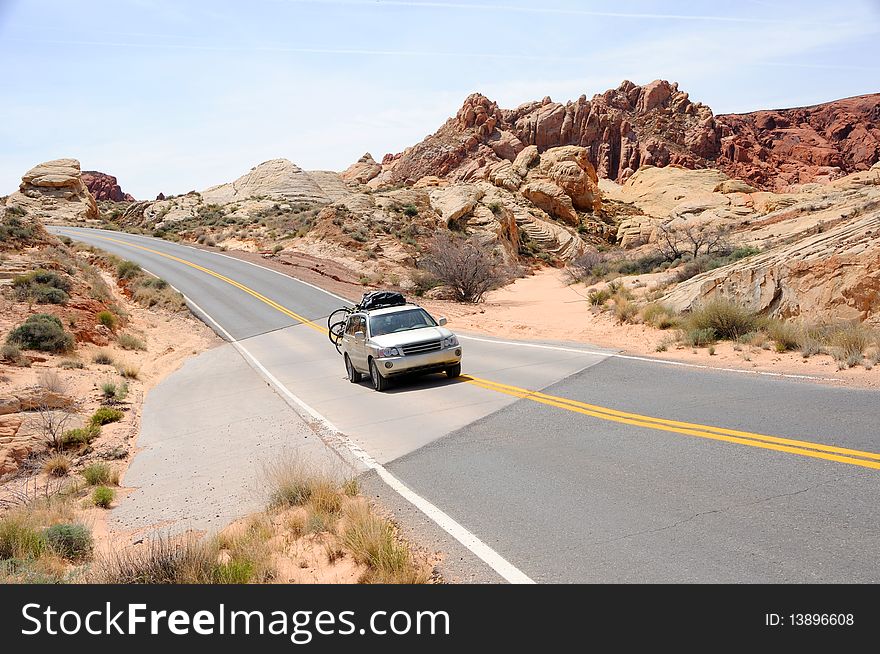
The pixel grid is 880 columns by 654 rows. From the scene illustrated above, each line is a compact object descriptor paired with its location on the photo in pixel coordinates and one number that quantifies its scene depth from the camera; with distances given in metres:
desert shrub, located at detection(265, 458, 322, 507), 6.84
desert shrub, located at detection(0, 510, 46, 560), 6.57
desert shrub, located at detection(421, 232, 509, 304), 33.06
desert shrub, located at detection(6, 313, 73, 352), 17.92
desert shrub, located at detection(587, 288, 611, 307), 24.73
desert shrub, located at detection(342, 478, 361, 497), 6.74
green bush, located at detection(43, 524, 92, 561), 6.63
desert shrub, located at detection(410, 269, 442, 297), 35.22
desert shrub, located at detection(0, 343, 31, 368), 16.53
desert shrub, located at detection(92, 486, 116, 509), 8.91
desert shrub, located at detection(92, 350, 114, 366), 19.56
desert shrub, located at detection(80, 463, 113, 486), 9.98
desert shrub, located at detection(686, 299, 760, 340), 14.26
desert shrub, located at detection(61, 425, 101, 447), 12.71
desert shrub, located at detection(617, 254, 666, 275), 32.59
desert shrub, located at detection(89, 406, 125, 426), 14.04
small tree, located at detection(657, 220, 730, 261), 30.65
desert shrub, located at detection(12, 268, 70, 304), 21.56
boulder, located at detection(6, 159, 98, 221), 78.75
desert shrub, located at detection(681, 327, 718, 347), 14.21
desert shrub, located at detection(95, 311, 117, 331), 23.36
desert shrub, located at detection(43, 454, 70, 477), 11.27
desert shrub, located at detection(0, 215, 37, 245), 27.73
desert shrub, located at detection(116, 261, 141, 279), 37.78
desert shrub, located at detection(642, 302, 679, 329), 17.20
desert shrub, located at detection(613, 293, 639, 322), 19.64
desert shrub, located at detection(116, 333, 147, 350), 23.00
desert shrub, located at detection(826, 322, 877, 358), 11.00
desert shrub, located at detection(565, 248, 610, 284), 34.97
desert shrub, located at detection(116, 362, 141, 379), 18.89
